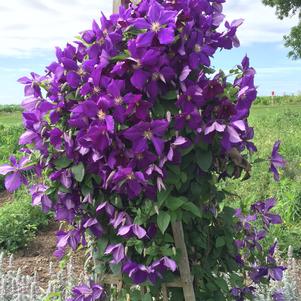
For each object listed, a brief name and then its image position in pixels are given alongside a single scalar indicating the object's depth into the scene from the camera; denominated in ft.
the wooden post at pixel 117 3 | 5.23
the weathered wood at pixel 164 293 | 5.19
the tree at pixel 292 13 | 57.80
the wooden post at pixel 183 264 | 4.99
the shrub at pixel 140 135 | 4.54
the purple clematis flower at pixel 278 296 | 6.71
